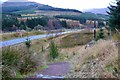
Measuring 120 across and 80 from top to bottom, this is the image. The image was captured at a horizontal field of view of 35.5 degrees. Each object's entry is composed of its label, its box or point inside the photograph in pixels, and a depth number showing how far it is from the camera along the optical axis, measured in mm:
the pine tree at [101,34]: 14470
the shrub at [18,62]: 5210
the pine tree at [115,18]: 10032
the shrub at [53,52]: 12707
